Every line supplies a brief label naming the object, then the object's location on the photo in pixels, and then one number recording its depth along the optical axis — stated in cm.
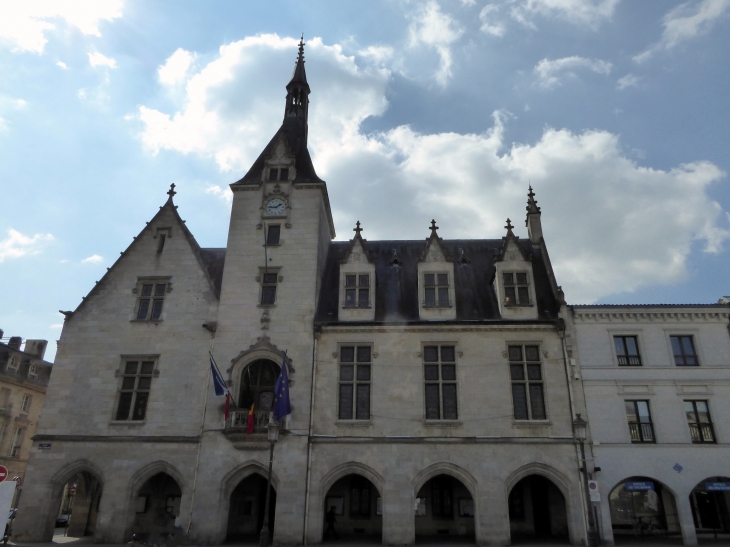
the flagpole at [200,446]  2340
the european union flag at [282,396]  2356
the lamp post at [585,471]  2200
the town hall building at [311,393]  2367
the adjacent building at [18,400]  4834
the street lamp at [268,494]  1919
